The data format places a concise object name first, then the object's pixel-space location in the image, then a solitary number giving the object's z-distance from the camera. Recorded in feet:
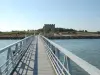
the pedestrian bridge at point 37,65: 3.59
